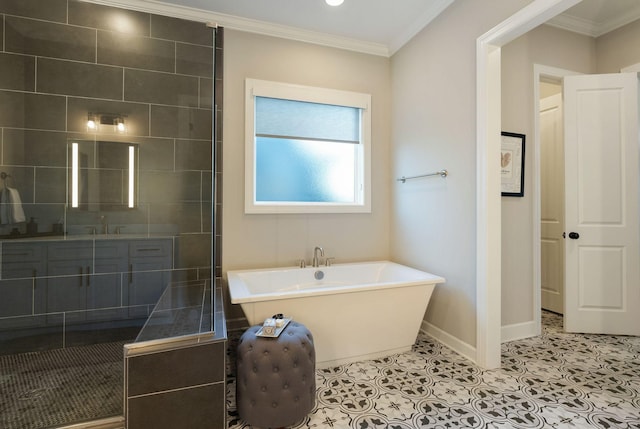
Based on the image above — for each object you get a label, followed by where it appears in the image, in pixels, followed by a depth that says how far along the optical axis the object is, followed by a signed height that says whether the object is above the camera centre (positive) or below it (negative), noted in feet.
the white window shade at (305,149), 9.10 +2.19
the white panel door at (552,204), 10.31 +0.48
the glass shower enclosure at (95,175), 7.01 +1.05
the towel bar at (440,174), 7.90 +1.18
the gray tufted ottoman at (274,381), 4.83 -2.69
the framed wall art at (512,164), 8.09 +1.44
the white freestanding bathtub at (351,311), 6.26 -2.10
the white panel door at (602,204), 8.43 +0.38
